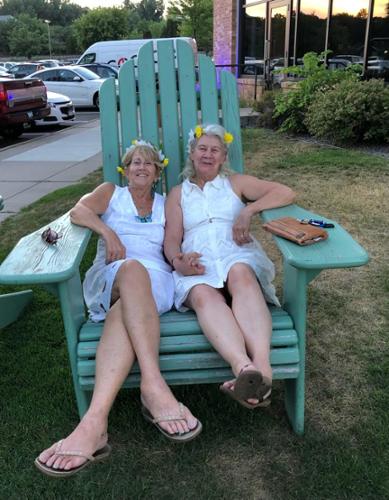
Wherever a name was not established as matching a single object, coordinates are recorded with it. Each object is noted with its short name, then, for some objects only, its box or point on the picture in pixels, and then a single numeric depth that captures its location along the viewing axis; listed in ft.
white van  65.92
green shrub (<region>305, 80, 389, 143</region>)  23.53
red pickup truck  31.27
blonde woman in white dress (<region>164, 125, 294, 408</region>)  6.40
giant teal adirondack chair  6.35
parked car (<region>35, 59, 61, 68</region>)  94.20
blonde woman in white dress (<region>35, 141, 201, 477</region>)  5.98
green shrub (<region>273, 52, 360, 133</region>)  27.99
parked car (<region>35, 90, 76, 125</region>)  38.42
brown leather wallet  6.82
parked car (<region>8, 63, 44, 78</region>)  81.94
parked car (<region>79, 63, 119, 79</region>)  54.95
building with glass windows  33.40
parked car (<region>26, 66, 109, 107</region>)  50.03
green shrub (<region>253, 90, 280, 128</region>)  31.27
